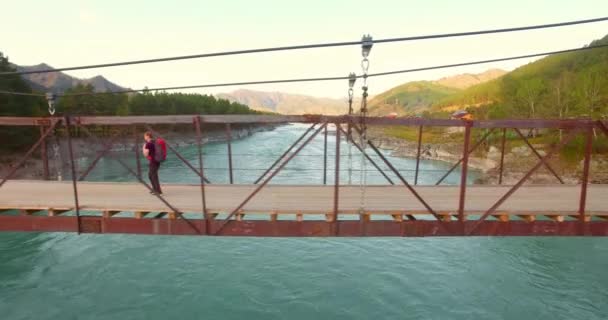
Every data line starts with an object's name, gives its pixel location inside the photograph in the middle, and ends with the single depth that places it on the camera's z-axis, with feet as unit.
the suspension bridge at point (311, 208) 22.16
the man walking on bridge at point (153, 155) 29.76
